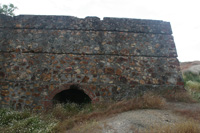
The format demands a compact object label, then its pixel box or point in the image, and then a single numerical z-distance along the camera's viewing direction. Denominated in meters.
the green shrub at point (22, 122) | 4.45
